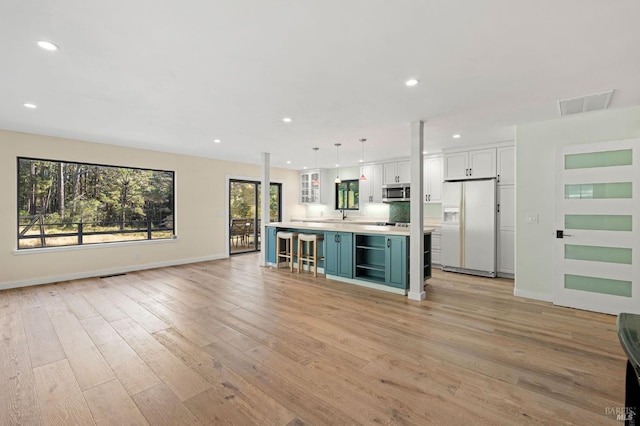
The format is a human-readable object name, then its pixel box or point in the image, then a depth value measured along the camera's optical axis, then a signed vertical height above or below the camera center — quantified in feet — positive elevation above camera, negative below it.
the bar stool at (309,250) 17.60 -2.49
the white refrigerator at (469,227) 17.57 -0.97
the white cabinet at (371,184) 24.40 +2.43
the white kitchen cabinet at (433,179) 20.93 +2.42
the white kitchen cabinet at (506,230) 17.24 -1.12
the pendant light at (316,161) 19.66 +4.42
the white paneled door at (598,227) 11.16 -0.63
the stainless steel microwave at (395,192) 22.48 +1.59
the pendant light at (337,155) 18.64 +4.44
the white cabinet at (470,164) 17.94 +3.13
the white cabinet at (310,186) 28.76 +2.66
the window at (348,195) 27.22 +1.68
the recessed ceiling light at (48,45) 7.08 +4.24
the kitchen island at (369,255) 14.17 -2.39
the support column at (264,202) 20.84 +0.74
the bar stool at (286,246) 18.94 -2.37
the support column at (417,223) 13.38 -0.53
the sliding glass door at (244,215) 25.53 -0.28
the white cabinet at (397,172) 22.74 +3.26
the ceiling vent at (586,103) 10.17 +4.12
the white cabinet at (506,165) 17.20 +2.85
